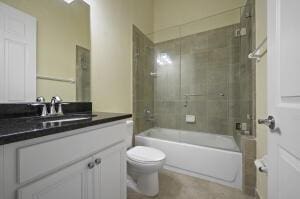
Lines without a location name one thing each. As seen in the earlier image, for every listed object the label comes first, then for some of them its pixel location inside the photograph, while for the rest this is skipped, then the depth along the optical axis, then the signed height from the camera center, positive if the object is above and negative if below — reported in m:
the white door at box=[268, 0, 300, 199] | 0.58 +0.01
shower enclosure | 2.07 +0.25
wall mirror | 1.00 +0.44
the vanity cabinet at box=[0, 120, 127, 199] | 0.52 -0.31
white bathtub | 1.68 -0.71
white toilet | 1.47 -0.70
